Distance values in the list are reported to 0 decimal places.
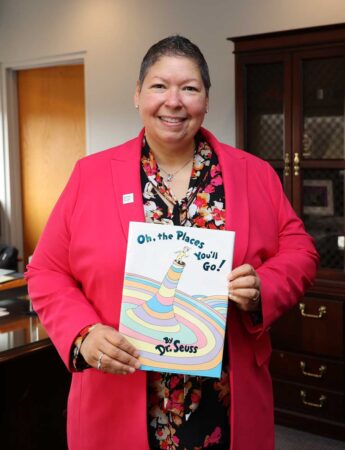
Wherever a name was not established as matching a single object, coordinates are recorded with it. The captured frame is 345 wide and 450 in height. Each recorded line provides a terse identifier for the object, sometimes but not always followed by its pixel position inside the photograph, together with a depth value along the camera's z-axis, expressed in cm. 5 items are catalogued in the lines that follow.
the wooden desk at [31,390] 211
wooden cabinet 311
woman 129
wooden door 484
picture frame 317
